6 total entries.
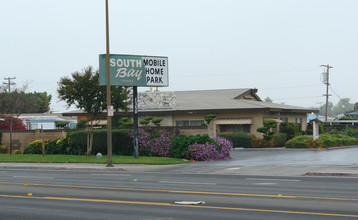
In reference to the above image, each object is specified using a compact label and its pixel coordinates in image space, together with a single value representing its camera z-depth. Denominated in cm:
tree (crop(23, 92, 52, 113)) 10675
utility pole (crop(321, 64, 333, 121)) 8150
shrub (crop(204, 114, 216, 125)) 4181
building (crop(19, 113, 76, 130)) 6662
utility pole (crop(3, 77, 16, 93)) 7745
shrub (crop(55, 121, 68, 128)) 3997
